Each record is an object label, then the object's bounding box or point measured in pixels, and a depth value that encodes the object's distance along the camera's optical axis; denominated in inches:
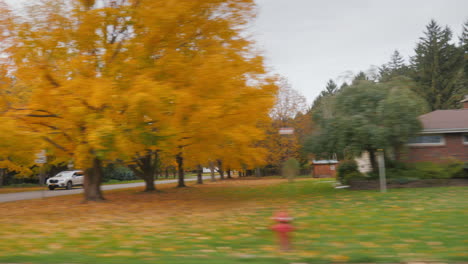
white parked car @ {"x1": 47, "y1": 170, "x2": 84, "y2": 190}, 1204.9
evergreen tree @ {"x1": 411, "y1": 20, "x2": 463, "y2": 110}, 2194.9
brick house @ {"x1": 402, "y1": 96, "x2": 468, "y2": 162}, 761.6
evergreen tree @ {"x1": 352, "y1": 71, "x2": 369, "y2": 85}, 687.0
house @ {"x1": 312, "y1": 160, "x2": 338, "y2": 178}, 1509.6
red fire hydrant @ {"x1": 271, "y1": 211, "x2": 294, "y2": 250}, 223.8
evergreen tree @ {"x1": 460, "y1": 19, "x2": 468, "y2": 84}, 2352.7
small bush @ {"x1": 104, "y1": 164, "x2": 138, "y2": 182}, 2328.5
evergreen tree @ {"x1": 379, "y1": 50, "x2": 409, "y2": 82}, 3385.8
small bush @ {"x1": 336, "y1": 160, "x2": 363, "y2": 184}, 749.3
